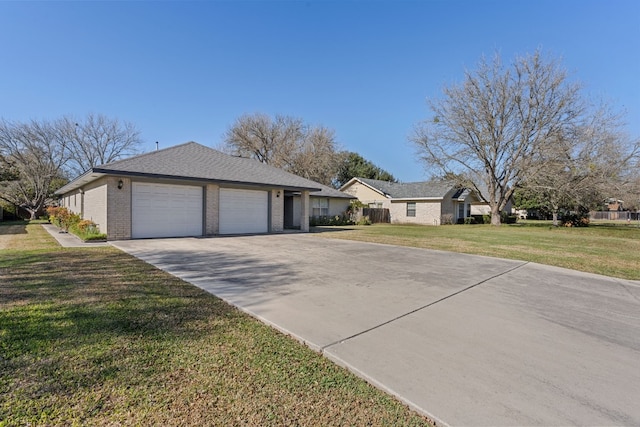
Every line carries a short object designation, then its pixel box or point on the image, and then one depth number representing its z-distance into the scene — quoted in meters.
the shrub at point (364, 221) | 26.83
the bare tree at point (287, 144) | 34.25
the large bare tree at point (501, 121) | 22.38
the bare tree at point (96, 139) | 32.81
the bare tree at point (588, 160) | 22.23
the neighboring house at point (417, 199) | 28.03
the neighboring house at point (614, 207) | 53.12
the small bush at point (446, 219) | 27.89
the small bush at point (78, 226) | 11.42
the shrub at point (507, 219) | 33.38
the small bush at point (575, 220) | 26.98
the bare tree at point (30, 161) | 27.56
